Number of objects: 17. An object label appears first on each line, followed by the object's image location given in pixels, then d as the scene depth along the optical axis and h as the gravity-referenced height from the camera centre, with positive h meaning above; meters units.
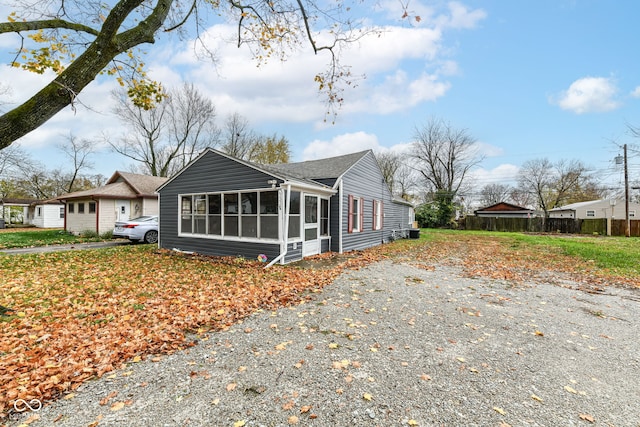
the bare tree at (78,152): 30.47 +7.16
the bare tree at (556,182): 36.38 +4.54
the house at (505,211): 35.06 +0.46
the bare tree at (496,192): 46.89 +3.86
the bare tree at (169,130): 24.81 +8.02
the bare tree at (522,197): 43.56 +2.84
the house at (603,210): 30.00 +0.49
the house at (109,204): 16.39 +0.64
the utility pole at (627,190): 19.84 +1.77
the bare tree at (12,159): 21.36 +4.44
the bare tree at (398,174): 36.31 +5.60
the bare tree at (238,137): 29.75 +8.59
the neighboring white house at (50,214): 24.61 +0.07
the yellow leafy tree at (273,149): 30.16 +7.24
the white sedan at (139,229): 13.75 -0.75
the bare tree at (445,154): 32.78 +7.45
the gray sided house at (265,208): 8.72 +0.23
